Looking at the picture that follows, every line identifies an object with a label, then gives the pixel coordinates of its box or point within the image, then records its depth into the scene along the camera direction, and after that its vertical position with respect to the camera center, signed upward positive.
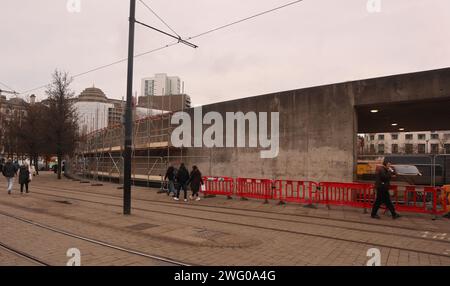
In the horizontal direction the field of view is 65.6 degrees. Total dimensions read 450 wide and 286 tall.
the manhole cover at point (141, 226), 8.65 -1.80
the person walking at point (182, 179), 15.55 -1.05
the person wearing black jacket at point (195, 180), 15.49 -1.09
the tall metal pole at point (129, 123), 10.74 +0.99
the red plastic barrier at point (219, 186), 15.96 -1.40
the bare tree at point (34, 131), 29.91 +2.14
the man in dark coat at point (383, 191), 10.77 -1.05
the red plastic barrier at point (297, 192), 13.50 -1.46
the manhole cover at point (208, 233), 7.70 -1.77
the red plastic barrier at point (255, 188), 14.70 -1.39
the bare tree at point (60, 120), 29.61 +3.02
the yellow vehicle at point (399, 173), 18.45 -0.90
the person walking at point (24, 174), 17.05 -0.97
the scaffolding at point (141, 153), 22.70 +0.19
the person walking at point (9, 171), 16.38 -0.79
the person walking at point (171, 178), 16.69 -1.08
